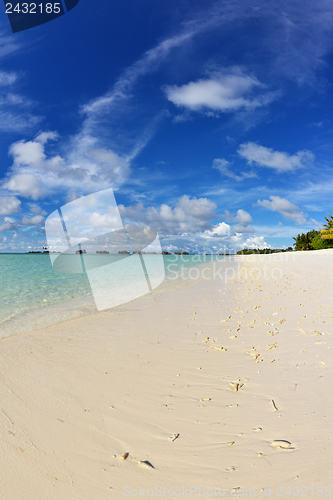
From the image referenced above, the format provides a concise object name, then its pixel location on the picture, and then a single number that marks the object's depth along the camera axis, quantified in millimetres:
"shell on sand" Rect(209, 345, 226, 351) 5535
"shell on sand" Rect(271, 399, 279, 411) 3336
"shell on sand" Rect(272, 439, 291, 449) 2691
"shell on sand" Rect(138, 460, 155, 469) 2551
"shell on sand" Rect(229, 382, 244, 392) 3898
